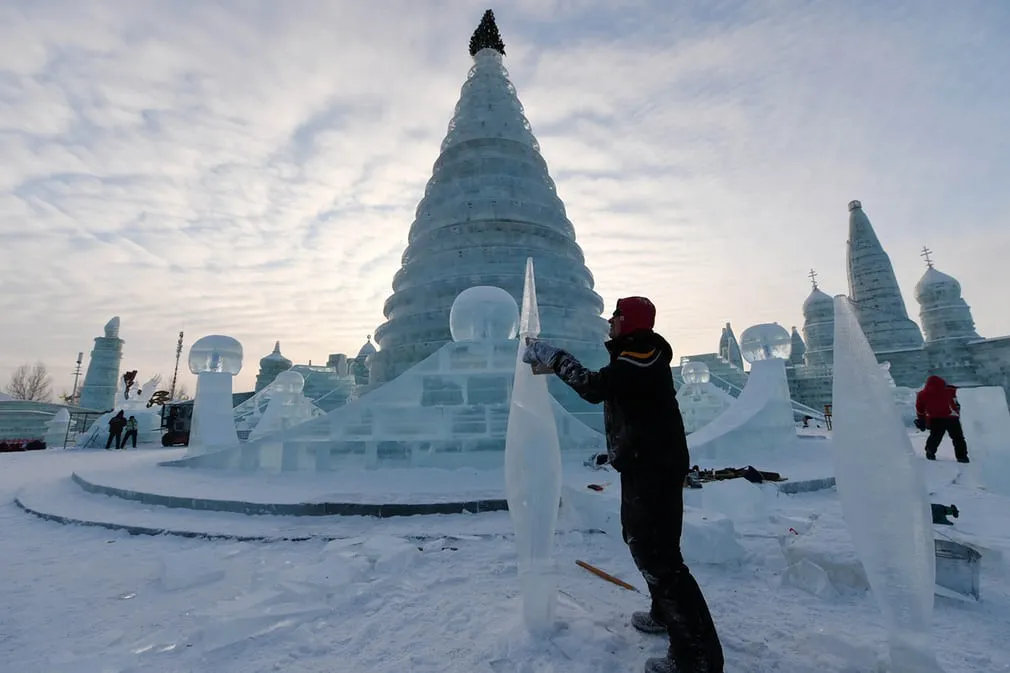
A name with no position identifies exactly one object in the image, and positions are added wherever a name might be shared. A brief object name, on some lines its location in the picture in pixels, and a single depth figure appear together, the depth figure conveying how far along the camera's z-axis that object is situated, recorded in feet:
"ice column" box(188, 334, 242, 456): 28.76
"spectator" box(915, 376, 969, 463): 25.95
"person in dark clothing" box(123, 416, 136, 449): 50.88
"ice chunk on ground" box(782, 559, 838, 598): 8.75
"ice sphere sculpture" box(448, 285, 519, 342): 24.35
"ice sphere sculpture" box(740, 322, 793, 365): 28.32
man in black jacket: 6.11
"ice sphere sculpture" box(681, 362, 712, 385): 43.42
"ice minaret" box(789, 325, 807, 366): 122.93
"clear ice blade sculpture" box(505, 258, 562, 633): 7.36
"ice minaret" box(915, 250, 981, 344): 79.97
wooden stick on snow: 9.23
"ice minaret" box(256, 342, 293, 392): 97.94
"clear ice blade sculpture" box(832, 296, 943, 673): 5.67
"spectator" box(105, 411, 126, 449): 48.52
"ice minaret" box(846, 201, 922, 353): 89.97
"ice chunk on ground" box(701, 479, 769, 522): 14.24
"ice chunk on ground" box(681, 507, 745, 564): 10.55
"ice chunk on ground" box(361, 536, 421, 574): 10.36
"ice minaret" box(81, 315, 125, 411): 108.78
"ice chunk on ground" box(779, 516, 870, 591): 8.85
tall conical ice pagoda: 35.94
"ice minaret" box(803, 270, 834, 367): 96.99
